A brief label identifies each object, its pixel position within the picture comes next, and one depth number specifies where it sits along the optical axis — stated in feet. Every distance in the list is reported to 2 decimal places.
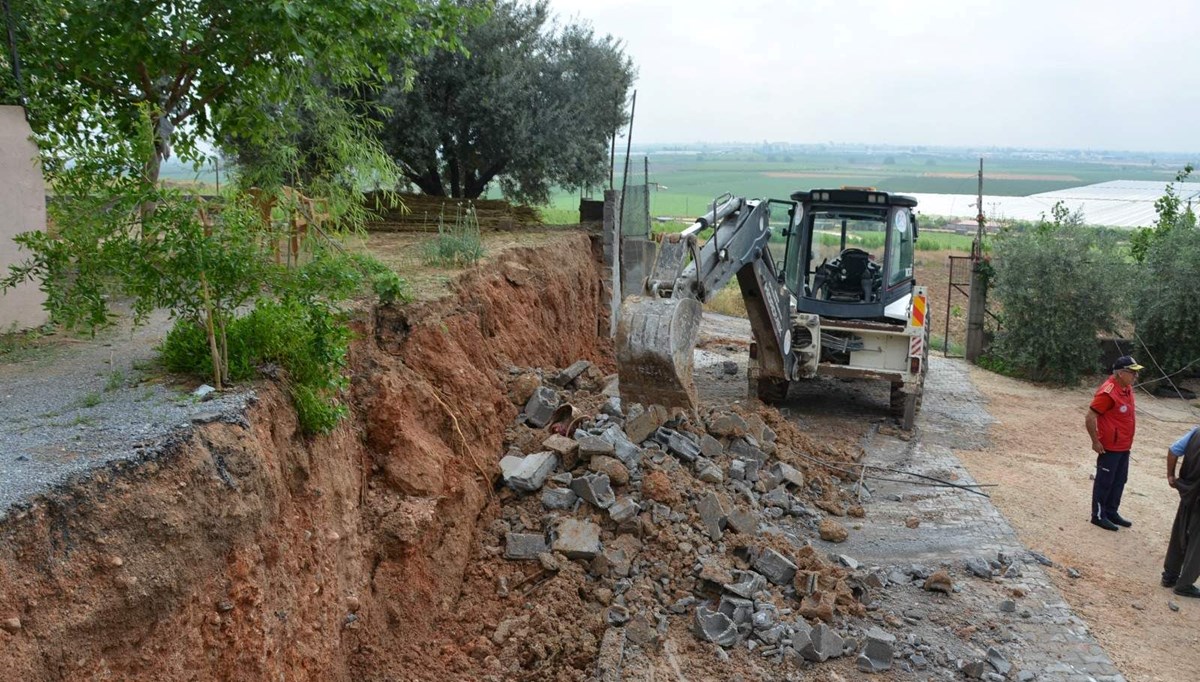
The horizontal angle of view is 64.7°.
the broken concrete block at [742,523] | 27.76
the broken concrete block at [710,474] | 29.91
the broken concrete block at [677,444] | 30.60
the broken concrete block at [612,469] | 27.55
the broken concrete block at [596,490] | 26.78
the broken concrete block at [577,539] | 25.14
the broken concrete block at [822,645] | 22.62
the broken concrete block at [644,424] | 30.17
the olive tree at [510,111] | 51.93
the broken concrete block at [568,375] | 34.65
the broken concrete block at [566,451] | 28.45
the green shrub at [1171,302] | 59.41
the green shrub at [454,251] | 36.68
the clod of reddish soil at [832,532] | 30.19
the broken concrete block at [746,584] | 24.40
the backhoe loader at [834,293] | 39.52
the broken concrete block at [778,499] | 31.42
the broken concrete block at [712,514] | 27.25
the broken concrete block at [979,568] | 28.50
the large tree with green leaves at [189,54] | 26.81
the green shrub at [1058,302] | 61.26
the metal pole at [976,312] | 67.82
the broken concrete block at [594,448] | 28.17
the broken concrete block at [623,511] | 26.32
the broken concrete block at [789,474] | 32.96
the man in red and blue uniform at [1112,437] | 32.71
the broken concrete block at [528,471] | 27.37
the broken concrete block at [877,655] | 22.61
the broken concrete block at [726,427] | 33.60
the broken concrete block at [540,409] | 30.81
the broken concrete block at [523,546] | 25.38
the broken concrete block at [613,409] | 30.63
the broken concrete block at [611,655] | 21.30
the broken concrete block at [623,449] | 28.43
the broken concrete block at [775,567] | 25.85
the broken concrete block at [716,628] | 23.08
